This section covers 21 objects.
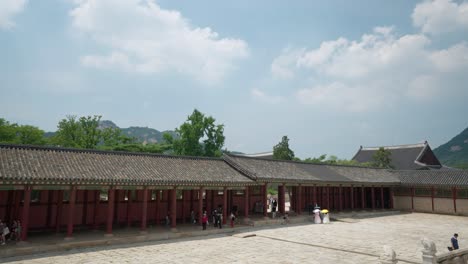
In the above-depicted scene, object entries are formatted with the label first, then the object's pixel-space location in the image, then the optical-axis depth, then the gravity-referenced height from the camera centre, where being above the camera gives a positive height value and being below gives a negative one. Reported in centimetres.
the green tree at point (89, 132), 5016 +586
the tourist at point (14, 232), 1698 -319
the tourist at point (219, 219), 2281 -323
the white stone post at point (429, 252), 1199 -282
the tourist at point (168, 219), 2311 -335
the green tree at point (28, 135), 4278 +455
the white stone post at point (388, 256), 1064 -266
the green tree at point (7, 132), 4044 +466
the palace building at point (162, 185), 1738 -92
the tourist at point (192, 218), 2423 -342
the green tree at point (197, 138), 5381 +559
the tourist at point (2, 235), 1567 -310
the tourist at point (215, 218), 2296 -317
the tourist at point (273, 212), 2745 -327
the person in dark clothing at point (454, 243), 1602 -330
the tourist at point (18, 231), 1659 -306
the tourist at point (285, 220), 2682 -380
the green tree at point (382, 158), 5378 +253
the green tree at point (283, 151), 5911 +388
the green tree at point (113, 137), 5256 +539
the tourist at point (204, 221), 2198 -324
